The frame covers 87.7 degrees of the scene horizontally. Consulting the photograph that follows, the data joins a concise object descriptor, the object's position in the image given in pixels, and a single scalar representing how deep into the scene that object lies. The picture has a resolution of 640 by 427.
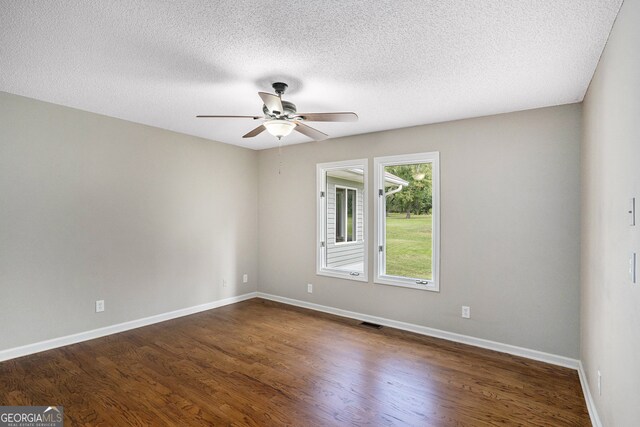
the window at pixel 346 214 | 5.39
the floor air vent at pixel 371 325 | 4.29
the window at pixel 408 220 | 4.08
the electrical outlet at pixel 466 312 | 3.78
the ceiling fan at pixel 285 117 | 2.81
